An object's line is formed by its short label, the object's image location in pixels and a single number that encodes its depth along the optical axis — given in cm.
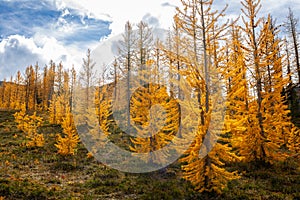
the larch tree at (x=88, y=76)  2588
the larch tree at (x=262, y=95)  1331
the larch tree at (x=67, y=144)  1828
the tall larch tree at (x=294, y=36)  2717
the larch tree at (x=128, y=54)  2397
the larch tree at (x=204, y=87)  898
